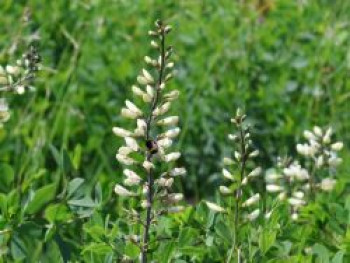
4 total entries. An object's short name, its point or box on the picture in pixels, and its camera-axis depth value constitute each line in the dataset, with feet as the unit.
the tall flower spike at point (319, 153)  16.20
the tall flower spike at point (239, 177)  11.29
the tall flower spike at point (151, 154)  11.52
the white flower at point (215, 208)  12.14
